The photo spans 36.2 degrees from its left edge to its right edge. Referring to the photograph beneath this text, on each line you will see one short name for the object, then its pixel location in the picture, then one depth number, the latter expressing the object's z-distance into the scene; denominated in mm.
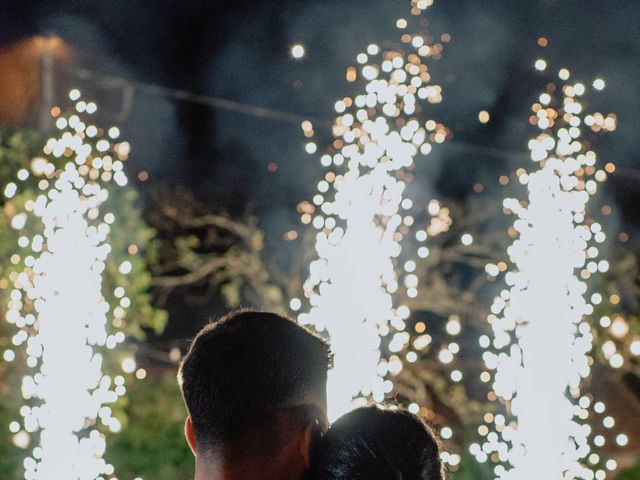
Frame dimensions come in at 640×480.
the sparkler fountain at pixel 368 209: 7680
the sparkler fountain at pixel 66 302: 7363
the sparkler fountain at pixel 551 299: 8008
